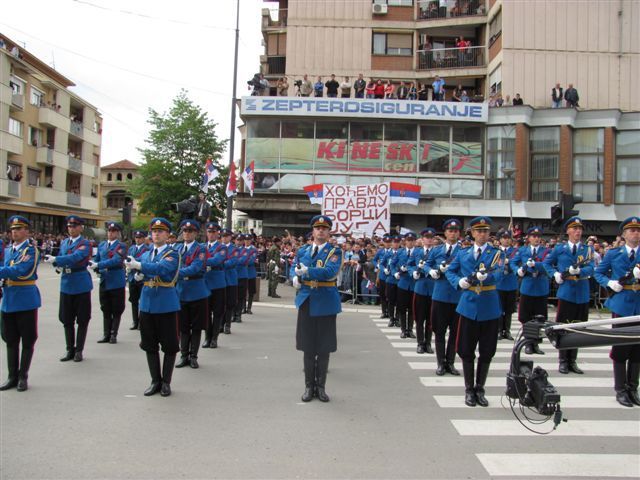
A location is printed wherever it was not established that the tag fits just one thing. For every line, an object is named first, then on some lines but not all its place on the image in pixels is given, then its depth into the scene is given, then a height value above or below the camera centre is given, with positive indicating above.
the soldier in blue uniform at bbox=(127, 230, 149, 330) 11.42 -0.75
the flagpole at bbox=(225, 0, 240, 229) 20.31 +4.89
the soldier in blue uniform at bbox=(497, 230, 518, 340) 10.66 -0.60
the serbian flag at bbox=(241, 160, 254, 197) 23.73 +3.19
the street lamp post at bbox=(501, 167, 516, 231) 26.48 +4.14
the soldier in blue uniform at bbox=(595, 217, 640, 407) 6.63 -0.48
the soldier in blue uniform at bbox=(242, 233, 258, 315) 13.39 -0.56
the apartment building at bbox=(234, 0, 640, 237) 27.55 +6.00
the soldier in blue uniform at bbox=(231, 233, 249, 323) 12.64 -0.73
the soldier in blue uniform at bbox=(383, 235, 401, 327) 12.51 -0.64
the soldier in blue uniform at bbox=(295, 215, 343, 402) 6.72 -0.69
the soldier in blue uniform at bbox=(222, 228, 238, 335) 10.77 -0.63
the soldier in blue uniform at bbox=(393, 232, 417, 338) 11.38 -0.76
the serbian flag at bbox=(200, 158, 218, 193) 18.33 +2.55
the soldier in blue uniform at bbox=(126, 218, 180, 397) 6.69 -0.79
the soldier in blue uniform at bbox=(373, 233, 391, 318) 13.71 -0.58
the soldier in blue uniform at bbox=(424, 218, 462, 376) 8.14 -0.82
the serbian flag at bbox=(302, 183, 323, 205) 20.98 +2.30
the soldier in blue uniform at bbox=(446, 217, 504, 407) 6.56 -0.64
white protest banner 17.64 +1.46
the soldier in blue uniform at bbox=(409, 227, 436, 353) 9.84 -0.88
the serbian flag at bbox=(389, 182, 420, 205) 21.20 +2.38
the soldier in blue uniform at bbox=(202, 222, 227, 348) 9.91 -0.66
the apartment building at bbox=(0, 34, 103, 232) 41.28 +8.68
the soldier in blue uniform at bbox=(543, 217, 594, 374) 8.41 -0.33
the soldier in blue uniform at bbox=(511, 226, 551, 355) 9.76 -0.43
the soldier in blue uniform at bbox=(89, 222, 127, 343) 10.15 -0.78
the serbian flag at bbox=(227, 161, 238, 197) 20.45 +2.51
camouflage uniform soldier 18.91 -0.62
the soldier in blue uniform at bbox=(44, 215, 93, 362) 8.60 -0.79
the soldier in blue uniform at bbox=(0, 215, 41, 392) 6.86 -0.87
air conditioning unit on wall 31.22 +13.98
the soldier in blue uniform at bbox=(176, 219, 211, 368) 8.33 -0.97
